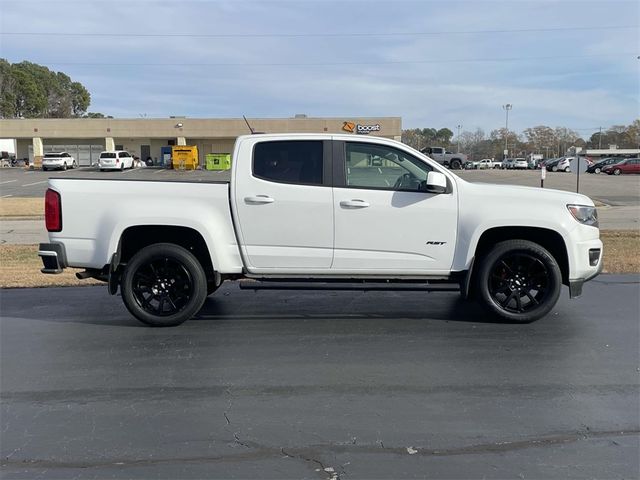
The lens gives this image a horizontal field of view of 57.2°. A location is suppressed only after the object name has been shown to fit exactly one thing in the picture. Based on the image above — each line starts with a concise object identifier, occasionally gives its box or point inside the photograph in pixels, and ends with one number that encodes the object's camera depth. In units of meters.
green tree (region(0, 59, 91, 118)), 106.88
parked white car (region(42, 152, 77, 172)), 57.50
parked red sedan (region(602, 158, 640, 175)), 54.56
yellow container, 57.25
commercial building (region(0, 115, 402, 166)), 67.56
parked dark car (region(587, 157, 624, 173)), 57.16
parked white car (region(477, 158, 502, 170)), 83.06
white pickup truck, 5.96
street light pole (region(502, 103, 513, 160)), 108.97
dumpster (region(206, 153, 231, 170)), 51.54
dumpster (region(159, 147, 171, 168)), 63.14
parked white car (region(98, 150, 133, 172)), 51.94
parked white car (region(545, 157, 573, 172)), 60.09
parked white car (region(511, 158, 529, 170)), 76.95
